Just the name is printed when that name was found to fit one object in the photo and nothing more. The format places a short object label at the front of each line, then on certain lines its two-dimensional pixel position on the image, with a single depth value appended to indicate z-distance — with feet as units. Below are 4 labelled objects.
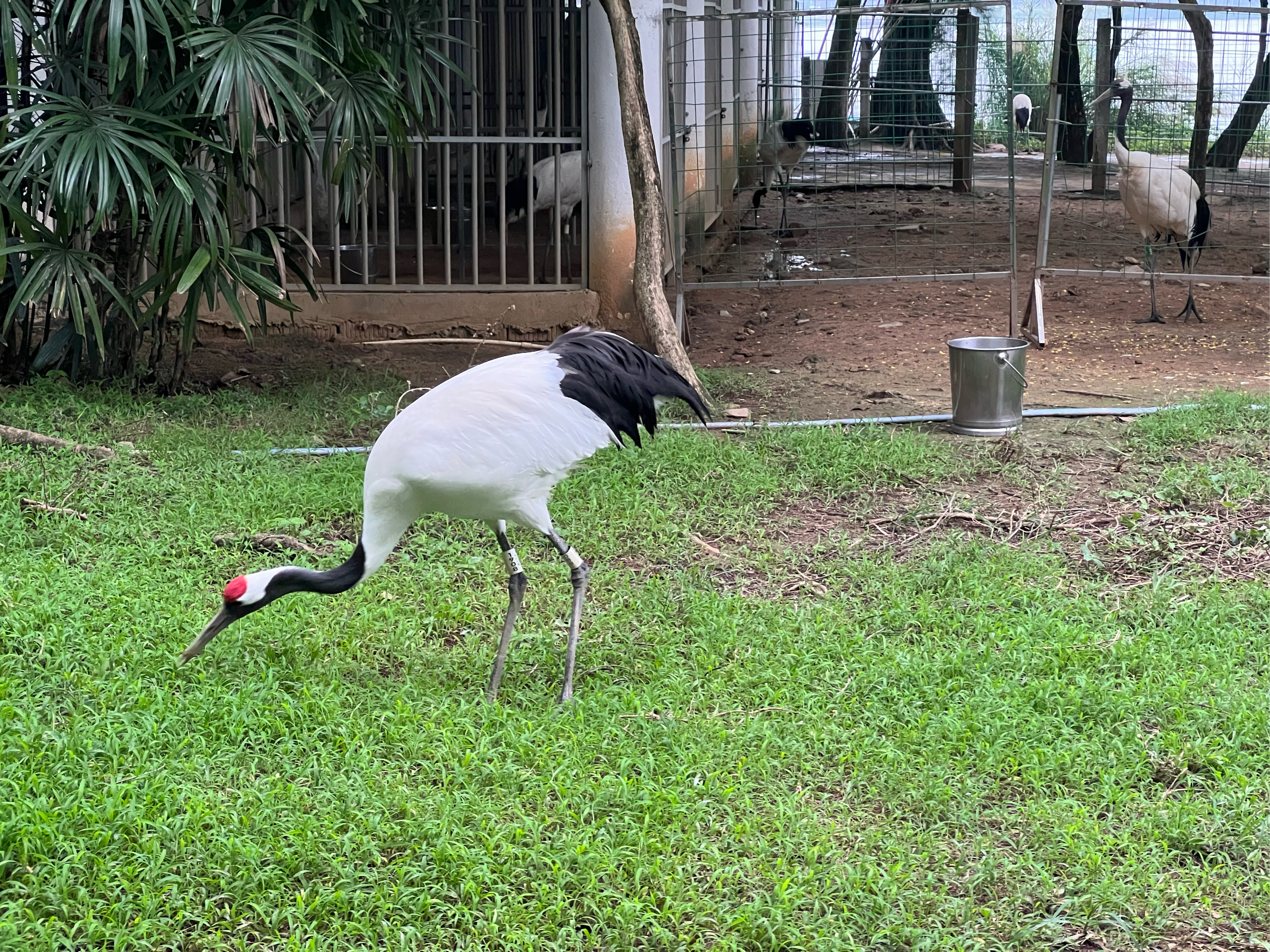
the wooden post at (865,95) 42.65
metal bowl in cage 31.17
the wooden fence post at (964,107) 46.26
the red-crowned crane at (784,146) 47.16
